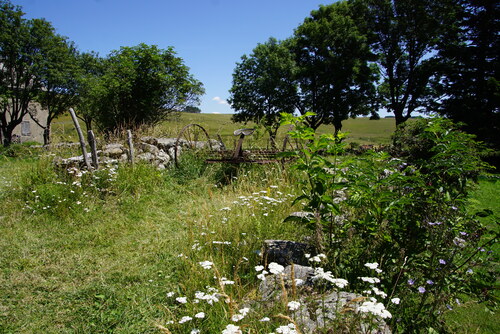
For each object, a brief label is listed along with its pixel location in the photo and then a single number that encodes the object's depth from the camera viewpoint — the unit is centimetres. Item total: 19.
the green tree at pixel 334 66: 2167
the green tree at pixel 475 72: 1287
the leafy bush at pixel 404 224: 237
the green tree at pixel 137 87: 1178
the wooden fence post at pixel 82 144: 660
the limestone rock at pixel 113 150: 757
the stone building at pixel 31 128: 2258
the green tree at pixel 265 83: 2411
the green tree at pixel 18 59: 1802
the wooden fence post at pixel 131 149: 721
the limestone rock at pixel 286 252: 312
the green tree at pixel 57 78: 1977
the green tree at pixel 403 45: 1953
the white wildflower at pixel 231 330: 148
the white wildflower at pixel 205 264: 222
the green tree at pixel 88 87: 1168
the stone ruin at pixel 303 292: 192
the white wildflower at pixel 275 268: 184
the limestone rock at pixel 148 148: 845
